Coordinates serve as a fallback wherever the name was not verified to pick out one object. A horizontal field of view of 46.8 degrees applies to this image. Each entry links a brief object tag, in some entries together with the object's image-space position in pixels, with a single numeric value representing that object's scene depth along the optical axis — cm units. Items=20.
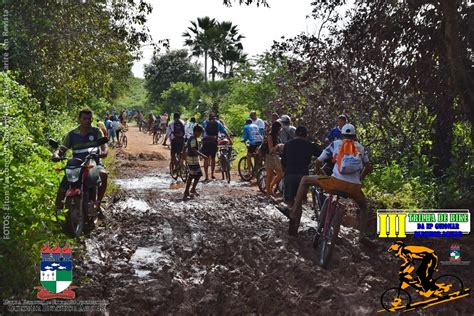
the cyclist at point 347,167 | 766
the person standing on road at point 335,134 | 1124
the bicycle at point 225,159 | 1705
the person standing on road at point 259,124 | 1656
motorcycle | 801
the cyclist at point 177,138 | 1728
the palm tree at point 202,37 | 6381
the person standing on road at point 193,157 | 1299
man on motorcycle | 845
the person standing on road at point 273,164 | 1234
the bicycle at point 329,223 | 744
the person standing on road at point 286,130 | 1304
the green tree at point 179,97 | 5979
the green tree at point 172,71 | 7344
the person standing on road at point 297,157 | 926
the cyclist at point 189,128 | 1914
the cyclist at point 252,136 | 1622
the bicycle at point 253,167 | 1681
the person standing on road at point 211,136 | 1589
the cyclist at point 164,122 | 3447
